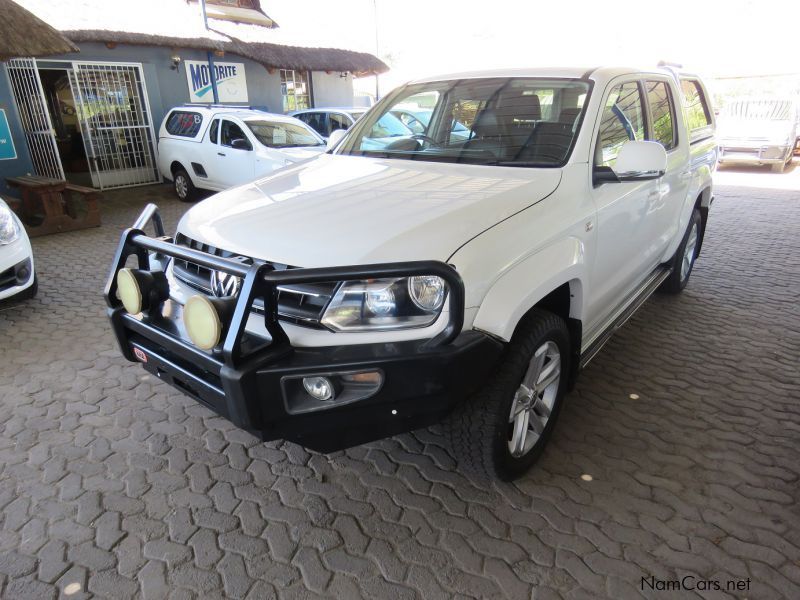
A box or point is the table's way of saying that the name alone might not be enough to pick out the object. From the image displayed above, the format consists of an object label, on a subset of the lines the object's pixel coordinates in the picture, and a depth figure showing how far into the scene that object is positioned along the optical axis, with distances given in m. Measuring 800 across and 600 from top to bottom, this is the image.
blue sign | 8.80
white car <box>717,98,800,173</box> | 12.27
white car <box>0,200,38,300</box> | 4.38
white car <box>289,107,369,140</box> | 11.30
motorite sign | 12.13
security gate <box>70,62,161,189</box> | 10.40
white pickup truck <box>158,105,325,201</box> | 8.59
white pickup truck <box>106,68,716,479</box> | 1.93
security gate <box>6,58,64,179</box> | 9.10
